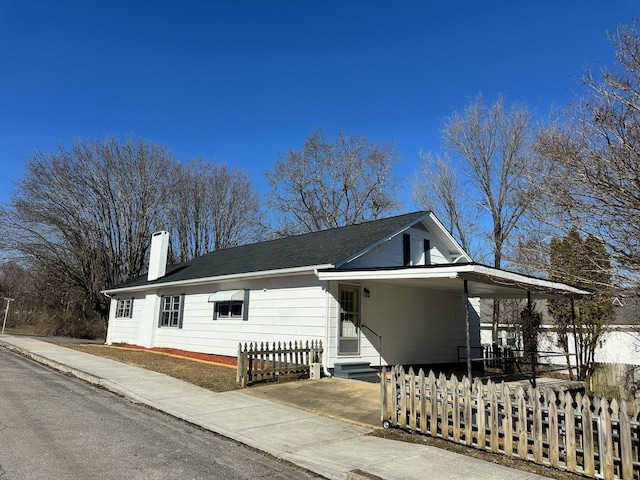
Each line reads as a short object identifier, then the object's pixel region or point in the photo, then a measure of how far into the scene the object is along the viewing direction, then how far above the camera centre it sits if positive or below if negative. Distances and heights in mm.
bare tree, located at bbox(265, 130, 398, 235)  33375 +9839
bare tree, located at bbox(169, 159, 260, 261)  38469 +8799
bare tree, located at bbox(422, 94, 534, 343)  21094 +7912
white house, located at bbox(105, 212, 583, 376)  11664 +703
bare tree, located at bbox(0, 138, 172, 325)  29766 +6626
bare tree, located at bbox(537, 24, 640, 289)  6926 +2485
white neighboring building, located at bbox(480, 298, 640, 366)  17656 -983
